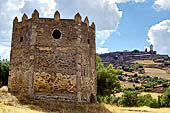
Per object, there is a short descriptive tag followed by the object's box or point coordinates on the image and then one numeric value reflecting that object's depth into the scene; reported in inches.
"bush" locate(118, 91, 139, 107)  2143.7
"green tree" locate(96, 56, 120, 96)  1381.6
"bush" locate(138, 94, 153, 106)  2531.5
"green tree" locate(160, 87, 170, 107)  2034.9
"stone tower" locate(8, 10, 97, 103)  821.9
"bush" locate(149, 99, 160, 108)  2146.7
